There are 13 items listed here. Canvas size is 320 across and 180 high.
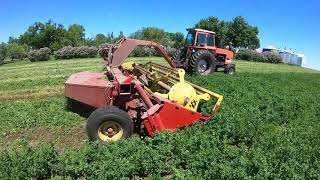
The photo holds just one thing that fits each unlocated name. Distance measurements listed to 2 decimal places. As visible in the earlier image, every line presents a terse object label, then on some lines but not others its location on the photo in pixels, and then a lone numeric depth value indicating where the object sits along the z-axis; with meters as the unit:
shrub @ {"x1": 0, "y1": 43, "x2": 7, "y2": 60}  39.31
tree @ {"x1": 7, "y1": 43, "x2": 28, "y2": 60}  31.35
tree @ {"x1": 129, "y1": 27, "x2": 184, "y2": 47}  48.65
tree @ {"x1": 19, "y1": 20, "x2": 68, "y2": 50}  41.38
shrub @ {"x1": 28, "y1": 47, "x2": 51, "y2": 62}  20.83
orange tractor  10.30
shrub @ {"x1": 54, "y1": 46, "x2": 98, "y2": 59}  20.65
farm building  39.94
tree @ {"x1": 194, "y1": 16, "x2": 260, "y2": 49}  43.45
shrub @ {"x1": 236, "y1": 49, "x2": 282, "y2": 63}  24.73
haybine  4.56
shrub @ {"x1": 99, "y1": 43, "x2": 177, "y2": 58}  20.26
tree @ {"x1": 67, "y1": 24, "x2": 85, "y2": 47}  42.77
